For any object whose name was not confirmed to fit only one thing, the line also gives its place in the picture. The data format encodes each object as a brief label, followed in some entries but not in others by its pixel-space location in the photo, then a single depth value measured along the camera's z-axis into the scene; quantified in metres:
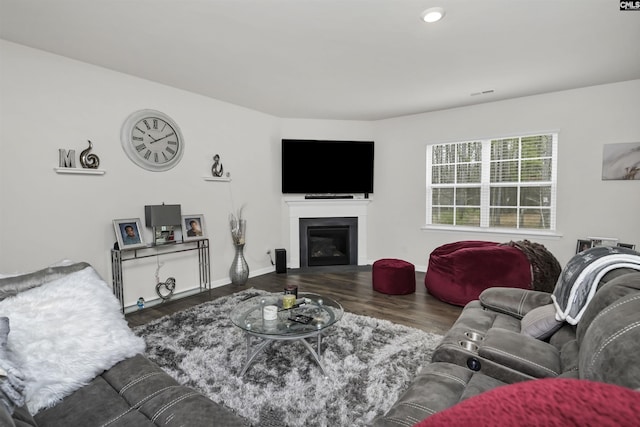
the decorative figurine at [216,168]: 4.37
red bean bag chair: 3.34
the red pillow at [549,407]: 0.31
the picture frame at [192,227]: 4.00
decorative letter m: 3.03
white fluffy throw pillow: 1.27
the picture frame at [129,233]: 3.36
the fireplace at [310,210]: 5.46
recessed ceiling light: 2.27
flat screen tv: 5.31
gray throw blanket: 1.58
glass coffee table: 2.12
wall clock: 3.52
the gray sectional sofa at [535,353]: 0.92
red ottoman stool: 3.98
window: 4.37
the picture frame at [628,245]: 3.72
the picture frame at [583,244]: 3.96
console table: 3.36
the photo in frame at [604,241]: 3.86
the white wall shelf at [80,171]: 3.01
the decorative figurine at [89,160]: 3.15
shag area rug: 1.87
